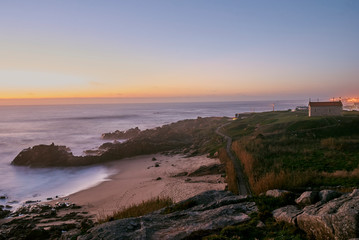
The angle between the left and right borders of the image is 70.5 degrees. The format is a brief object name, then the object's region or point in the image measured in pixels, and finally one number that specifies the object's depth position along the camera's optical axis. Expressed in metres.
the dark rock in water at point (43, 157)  39.41
